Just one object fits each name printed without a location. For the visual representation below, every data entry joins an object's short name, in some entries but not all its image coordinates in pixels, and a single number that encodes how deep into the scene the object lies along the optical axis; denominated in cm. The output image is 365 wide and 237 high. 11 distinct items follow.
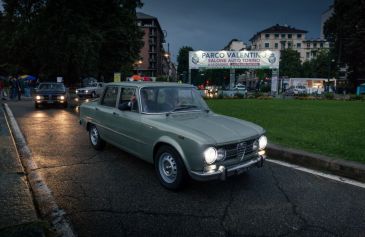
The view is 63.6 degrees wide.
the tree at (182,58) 9454
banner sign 3412
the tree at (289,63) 7688
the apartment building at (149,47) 10606
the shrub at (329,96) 3005
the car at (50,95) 1752
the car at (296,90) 4644
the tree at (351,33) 4706
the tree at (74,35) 3092
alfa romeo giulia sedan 409
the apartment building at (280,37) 11025
